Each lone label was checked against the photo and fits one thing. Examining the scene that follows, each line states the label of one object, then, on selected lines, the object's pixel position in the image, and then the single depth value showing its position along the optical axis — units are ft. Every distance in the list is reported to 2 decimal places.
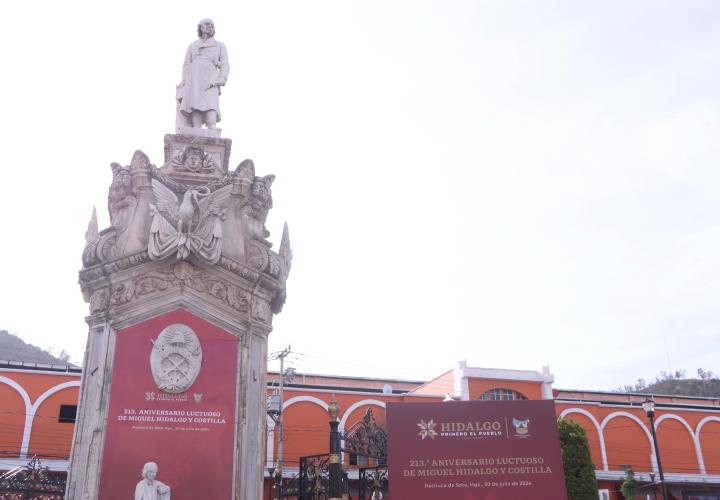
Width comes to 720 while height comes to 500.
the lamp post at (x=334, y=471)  34.65
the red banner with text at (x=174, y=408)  28.78
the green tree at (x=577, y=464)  88.29
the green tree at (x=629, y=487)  99.76
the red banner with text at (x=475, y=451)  34.63
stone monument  28.99
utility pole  95.86
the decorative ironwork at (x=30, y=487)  35.62
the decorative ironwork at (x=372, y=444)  40.63
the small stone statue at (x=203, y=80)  40.04
